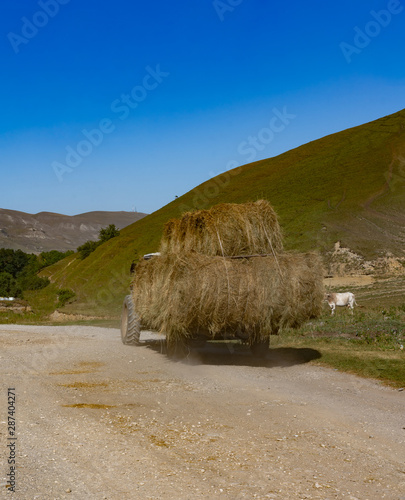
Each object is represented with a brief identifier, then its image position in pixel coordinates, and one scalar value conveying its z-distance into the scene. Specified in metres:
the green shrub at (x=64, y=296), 53.67
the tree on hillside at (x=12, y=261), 100.88
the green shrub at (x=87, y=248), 89.32
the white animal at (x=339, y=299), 25.88
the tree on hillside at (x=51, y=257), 116.49
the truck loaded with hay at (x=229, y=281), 10.91
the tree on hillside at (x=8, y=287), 77.31
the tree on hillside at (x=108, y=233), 91.38
